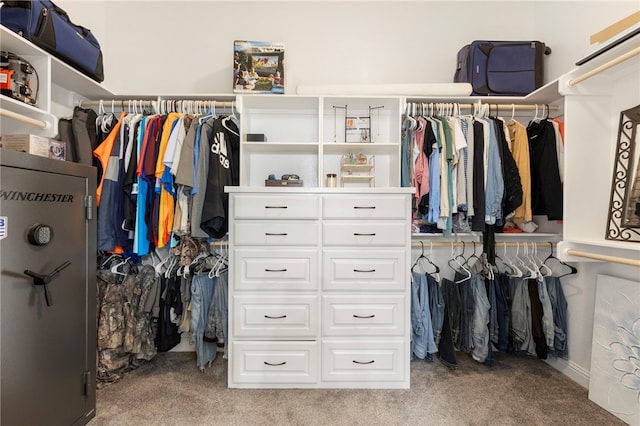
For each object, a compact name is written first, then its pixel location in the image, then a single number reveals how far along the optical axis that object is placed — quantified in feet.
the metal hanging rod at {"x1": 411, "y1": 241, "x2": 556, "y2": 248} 7.64
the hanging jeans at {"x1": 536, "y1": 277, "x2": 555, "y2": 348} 6.93
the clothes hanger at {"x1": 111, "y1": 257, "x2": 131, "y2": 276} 7.27
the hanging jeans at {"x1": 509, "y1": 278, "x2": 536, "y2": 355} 7.13
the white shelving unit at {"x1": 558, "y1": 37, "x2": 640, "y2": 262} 5.91
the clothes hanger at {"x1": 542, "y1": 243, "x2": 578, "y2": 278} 7.01
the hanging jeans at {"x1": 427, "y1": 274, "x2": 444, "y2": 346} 7.33
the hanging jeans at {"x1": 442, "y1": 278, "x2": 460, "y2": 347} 7.35
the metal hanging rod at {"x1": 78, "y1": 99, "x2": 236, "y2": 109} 7.44
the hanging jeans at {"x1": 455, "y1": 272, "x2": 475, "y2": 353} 7.23
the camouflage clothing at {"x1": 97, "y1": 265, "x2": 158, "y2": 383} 6.63
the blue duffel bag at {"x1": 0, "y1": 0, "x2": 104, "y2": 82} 5.16
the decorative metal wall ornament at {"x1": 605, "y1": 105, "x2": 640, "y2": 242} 5.10
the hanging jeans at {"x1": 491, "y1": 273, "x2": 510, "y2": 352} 7.22
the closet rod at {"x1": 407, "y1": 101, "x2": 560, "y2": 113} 7.50
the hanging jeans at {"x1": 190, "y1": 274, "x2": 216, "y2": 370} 7.00
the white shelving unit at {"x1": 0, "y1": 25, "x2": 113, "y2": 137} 5.06
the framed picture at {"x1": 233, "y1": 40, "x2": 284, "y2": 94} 7.34
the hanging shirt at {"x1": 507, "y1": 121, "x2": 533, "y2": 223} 7.06
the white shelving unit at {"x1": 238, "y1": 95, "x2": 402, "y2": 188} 8.05
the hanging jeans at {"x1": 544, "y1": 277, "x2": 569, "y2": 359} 7.00
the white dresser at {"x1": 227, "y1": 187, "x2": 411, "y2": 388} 6.35
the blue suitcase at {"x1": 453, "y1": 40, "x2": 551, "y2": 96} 7.57
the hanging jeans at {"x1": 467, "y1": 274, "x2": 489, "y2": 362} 7.13
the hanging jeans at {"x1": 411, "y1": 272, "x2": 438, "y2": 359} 7.07
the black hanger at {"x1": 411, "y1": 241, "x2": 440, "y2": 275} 7.75
